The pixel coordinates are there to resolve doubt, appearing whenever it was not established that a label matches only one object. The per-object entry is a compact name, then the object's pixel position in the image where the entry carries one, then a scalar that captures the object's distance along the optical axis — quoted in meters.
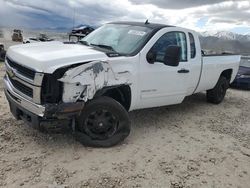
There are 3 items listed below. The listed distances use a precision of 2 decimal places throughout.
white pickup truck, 2.34
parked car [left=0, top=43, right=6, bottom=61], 7.70
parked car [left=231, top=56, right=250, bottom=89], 6.34
